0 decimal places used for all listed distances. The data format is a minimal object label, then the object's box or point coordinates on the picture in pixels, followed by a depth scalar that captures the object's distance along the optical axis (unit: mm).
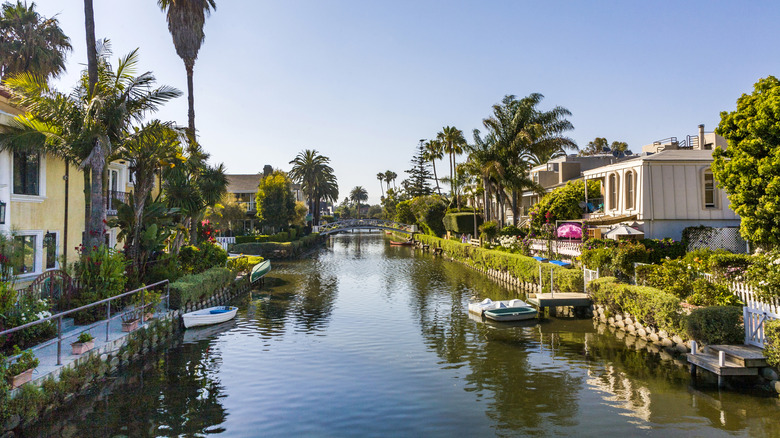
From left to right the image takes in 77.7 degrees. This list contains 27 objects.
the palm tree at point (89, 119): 17094
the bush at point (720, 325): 13797
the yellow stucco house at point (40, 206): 17359
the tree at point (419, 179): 110375
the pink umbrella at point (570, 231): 32912
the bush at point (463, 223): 65562
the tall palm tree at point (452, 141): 73000
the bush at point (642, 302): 16203
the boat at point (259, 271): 33750
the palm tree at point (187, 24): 31734
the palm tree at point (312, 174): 84562
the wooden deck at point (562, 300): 23719
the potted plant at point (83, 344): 12891
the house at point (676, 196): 29531
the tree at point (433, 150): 85288
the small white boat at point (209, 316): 20986
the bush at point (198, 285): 21344
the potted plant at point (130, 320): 16078
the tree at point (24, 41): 28391
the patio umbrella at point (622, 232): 27141
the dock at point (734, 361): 12695
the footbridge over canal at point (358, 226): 88938
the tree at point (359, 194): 196000
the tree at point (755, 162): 17141
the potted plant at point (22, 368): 10041
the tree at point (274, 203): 63094
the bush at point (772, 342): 11977
